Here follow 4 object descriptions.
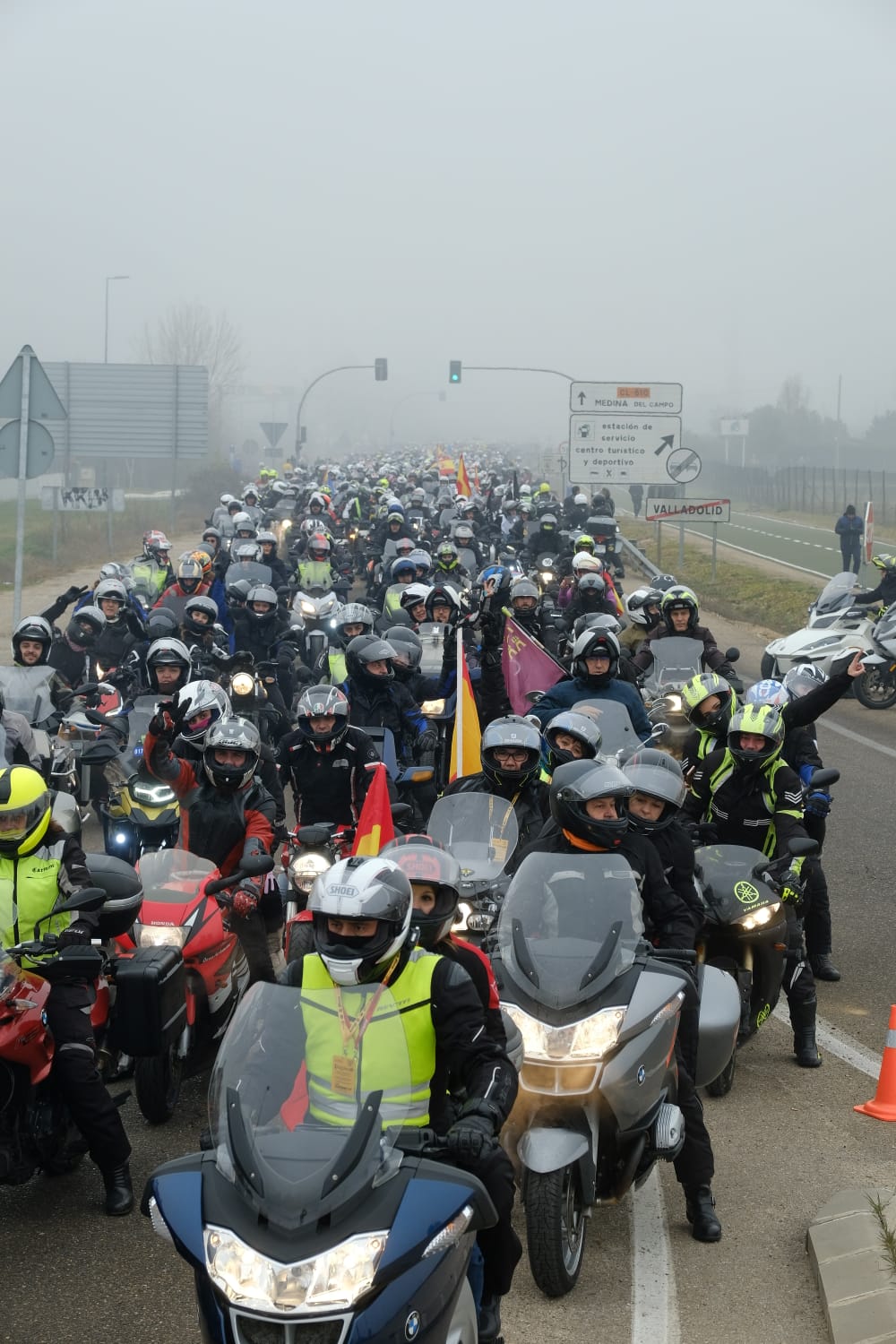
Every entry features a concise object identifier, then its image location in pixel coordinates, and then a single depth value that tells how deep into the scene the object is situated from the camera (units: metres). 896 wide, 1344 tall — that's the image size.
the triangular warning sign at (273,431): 67.06
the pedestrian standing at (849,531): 36.81
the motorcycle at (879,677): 19.77
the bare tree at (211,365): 95.06
